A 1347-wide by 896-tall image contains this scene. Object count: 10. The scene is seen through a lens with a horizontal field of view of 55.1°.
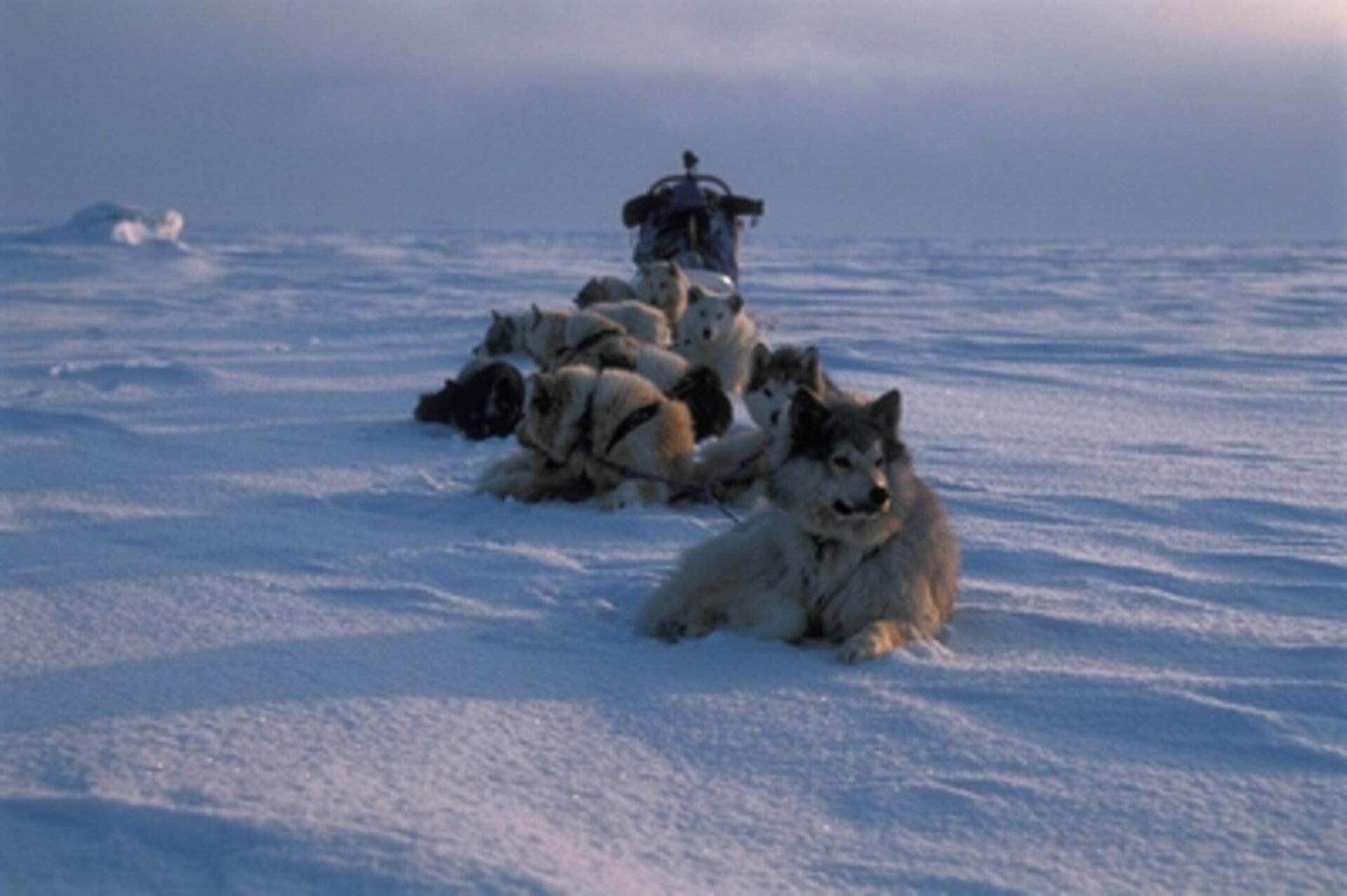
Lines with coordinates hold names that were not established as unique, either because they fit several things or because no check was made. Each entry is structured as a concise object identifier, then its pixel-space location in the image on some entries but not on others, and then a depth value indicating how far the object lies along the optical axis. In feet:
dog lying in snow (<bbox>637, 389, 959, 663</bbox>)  11.66
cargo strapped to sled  43.93
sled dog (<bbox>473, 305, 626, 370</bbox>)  26.55
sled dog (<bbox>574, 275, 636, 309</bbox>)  38.42
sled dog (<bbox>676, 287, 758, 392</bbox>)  29.73
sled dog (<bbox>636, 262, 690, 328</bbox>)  34.99
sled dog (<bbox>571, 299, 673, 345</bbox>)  30.66
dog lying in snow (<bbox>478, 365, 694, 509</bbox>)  18.83
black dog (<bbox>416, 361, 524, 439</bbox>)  24.31
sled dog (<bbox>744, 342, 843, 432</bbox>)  18.70
